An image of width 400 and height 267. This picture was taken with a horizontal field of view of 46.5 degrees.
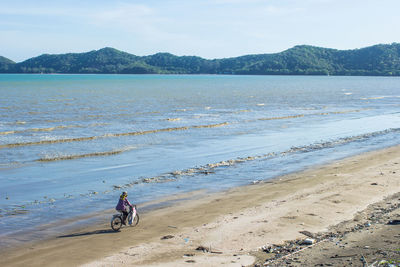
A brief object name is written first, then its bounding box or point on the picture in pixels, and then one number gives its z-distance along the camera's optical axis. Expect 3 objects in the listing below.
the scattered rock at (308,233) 12.16
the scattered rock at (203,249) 11.49
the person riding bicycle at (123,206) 13.59
